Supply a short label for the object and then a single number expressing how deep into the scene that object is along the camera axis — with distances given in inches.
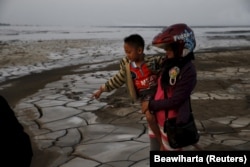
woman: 82.7
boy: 104.0
